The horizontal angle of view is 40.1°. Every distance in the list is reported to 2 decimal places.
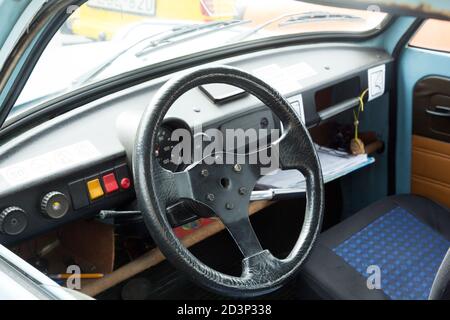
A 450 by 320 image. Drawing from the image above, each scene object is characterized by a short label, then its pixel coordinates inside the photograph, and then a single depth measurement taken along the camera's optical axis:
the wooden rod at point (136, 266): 1.69
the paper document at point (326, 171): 1.92
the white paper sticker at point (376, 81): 2.22
